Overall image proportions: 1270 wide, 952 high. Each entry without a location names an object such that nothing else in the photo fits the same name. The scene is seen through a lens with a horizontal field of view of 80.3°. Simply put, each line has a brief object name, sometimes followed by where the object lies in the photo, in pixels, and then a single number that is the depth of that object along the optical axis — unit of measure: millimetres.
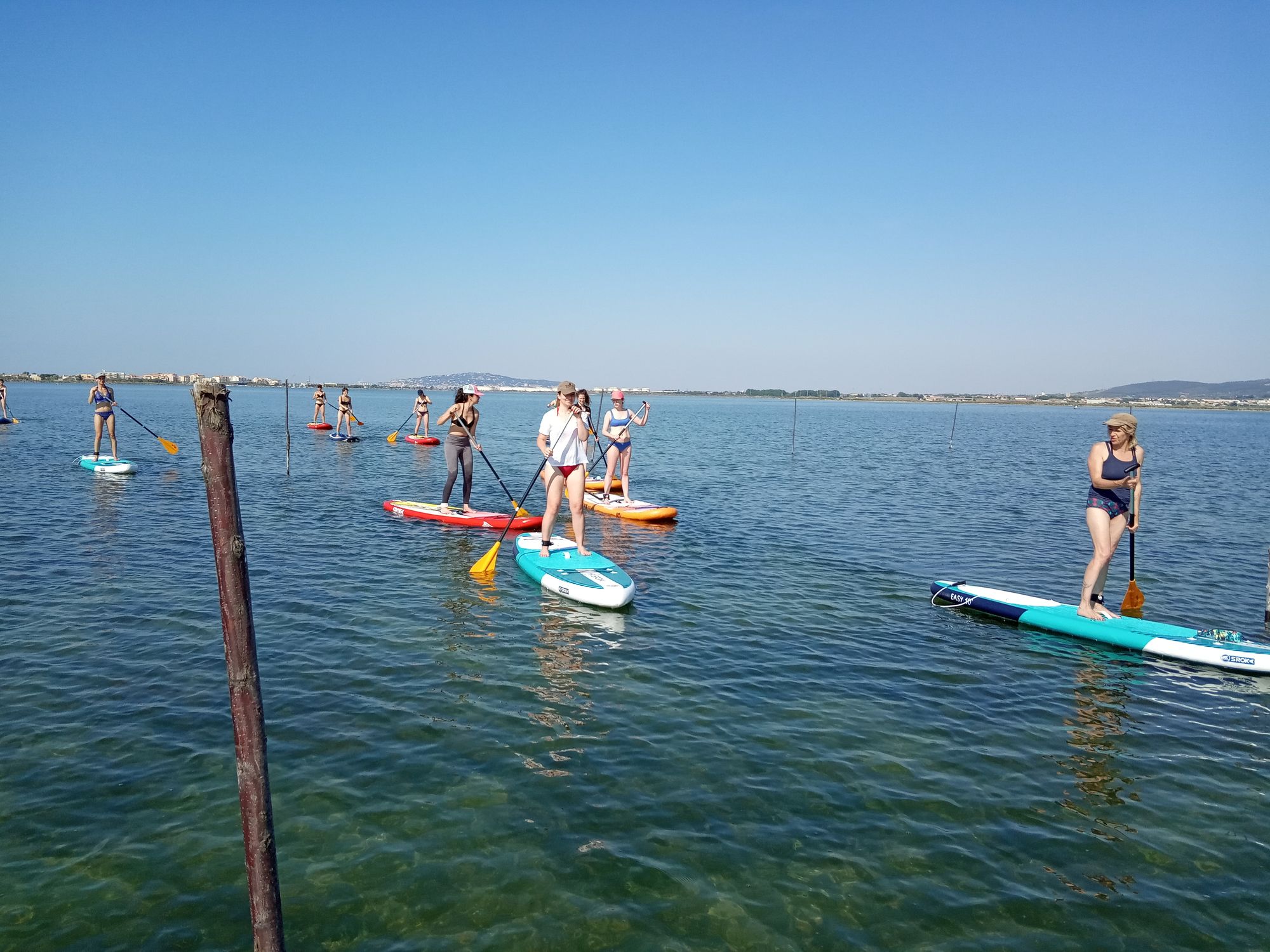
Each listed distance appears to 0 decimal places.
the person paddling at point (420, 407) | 38062
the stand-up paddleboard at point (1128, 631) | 9594
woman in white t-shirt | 12016
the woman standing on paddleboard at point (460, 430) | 16531
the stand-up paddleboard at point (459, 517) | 16891
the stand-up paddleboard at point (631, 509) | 18891
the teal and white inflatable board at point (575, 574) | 11492
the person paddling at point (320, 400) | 45188
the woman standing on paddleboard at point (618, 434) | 20141
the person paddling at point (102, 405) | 24028
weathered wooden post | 3982
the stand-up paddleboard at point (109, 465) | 24109
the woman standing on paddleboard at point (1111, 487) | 10156
